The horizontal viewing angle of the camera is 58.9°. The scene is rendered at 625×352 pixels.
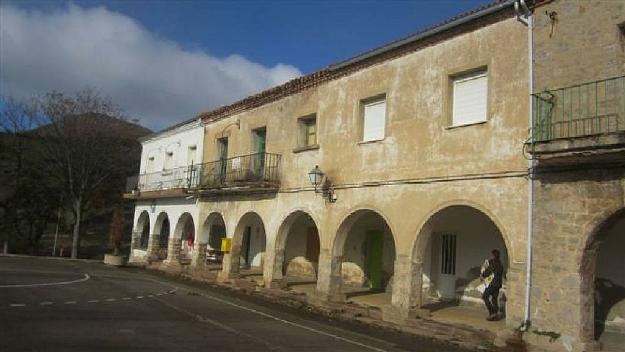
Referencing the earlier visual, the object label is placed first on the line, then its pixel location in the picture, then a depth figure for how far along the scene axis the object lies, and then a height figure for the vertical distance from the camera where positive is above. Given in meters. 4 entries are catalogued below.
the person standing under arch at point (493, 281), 12.34 -0.73
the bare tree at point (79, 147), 32.78 +4.39
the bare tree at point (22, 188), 34.03 +1.80
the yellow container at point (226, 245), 20.53 -0.54
